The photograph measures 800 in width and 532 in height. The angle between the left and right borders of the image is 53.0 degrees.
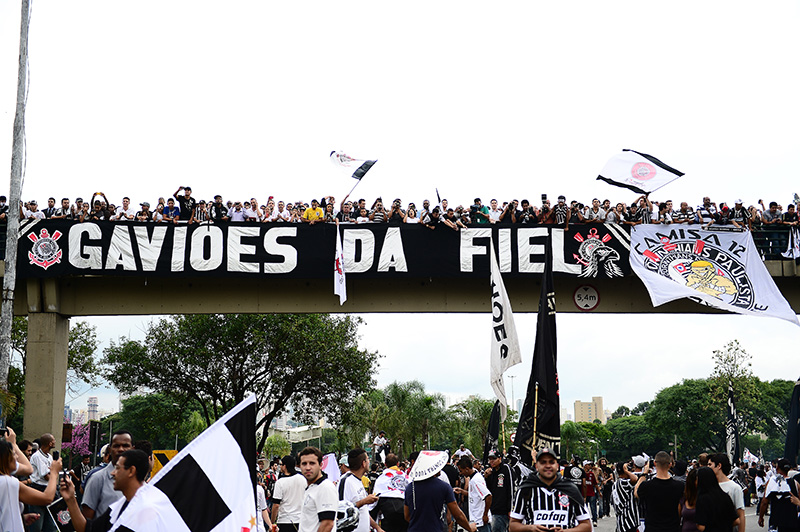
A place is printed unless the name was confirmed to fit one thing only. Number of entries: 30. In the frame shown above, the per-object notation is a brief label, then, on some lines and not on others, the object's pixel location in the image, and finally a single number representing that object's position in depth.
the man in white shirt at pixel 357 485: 8.80
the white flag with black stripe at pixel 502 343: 9.59
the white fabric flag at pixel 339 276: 20.58
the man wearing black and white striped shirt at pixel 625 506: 11.90
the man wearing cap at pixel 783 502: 10.69
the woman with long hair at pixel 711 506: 8.38
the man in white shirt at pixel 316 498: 7.31
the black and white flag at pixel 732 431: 28.45
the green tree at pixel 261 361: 34.47
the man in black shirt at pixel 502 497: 12.91
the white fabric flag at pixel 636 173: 18.98
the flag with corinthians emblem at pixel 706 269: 20.28
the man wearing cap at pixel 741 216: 21.50
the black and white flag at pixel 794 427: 12.39
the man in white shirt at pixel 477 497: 12.45
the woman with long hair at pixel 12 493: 6.12
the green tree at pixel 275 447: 78.25
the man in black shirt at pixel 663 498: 9.12
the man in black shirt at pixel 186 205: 21.44
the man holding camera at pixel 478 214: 21.97
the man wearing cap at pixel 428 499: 8.23
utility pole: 16.72
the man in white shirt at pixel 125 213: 21.55
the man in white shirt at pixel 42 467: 10.48
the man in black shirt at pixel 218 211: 21.44
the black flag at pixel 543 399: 7.68
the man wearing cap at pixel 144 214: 21.55
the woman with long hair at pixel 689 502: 8.69
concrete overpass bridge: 20.98
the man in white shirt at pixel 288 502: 9.59
